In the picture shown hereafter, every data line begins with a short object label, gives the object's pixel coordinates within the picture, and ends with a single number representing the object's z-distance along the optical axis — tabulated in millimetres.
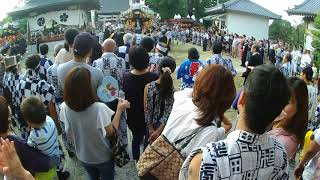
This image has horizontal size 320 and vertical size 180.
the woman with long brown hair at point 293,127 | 2156
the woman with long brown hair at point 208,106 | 1647
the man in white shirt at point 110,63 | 3942
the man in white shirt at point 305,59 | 9871
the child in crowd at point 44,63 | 3791
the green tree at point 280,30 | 33725
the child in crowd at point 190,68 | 4835
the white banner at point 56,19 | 20546
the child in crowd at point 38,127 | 2419
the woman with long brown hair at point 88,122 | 2371
